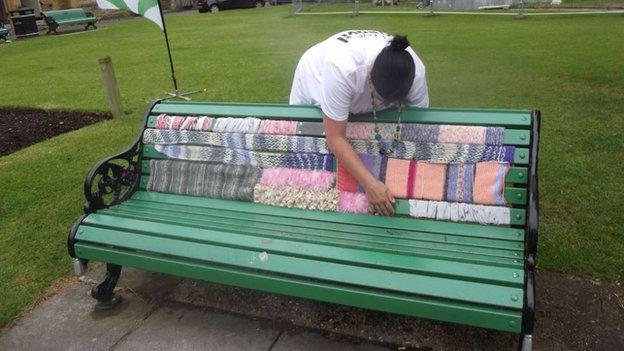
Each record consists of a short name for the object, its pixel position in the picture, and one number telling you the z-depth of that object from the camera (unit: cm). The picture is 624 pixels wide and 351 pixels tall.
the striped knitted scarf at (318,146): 272
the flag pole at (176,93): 571
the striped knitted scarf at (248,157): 306
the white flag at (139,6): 493
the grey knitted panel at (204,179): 318
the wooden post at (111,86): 672
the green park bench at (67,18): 2253
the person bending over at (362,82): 246
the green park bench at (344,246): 215
